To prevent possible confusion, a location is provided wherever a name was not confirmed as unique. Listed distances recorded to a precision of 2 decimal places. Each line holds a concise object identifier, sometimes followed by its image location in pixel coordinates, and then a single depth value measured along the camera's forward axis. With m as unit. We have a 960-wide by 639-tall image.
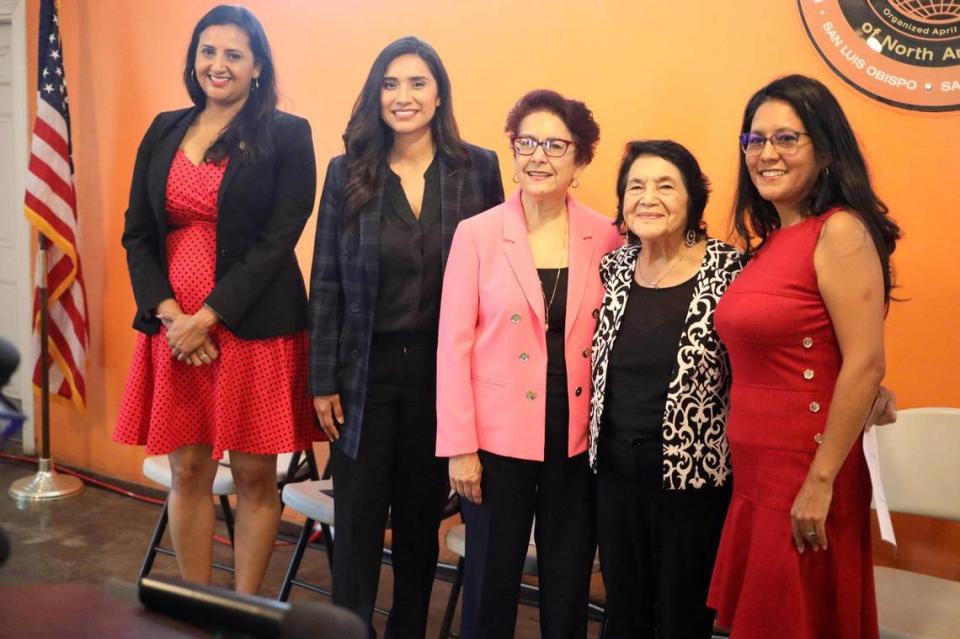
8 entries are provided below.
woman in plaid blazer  2.44
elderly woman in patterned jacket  2.06
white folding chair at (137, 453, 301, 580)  3.04
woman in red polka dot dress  2.64
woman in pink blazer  2.24
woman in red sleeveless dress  1.83
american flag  4.27
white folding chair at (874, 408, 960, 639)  2.32
